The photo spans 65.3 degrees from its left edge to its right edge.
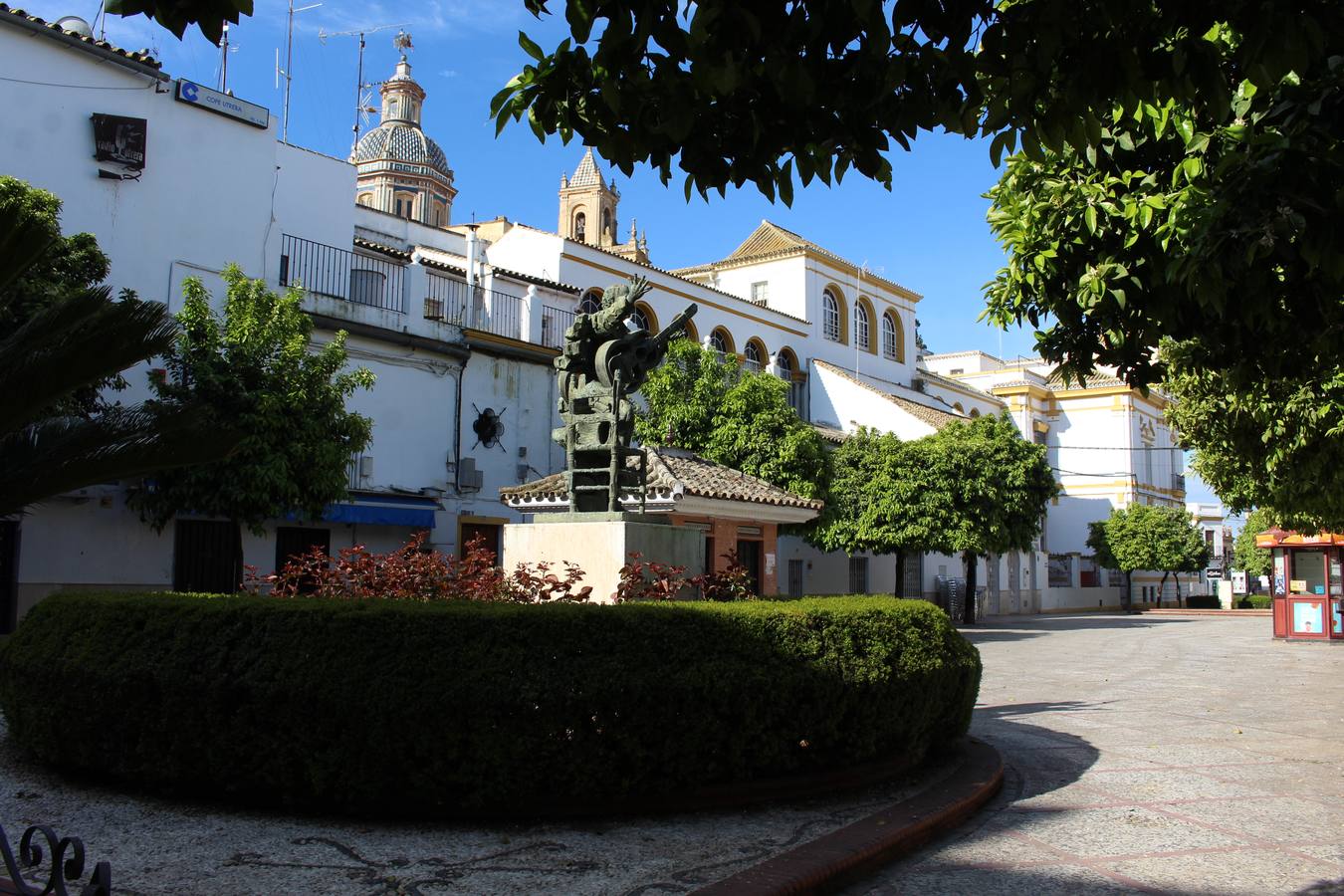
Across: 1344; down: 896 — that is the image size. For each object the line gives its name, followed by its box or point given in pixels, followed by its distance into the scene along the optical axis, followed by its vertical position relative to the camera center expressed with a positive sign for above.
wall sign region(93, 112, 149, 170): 16.14 +6.18
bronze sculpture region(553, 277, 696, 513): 8.50 +1.27
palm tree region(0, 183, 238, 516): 4.51 +0.64
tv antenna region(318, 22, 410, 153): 34.94 +15.73
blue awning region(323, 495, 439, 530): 18.03 +0.58
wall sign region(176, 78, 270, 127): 17.53 +7.50
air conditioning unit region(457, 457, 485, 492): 20.67 +1.36
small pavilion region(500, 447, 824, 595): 17.34 +0.77
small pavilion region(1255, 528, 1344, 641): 22.95 -0.64
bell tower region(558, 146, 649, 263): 67.44 +22.13
